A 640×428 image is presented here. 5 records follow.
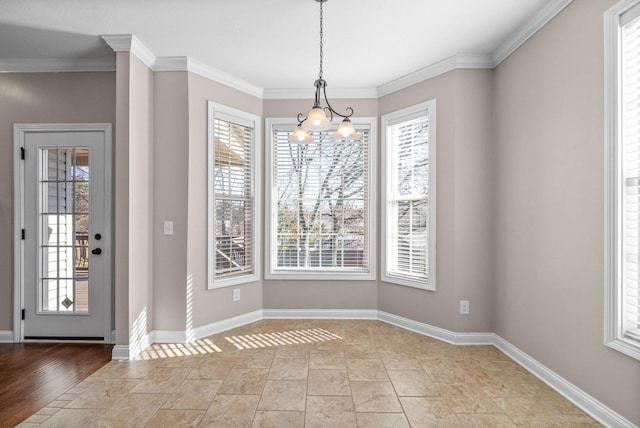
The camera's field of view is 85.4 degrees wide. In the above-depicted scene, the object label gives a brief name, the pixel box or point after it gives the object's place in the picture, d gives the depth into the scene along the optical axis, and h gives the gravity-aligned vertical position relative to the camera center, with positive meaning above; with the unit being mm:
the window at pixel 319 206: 4203 +104
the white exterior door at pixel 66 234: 3475 -202
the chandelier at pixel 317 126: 2240 +606
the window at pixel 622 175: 1970 +235
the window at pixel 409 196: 3635 +205
